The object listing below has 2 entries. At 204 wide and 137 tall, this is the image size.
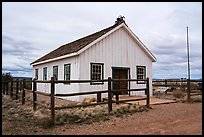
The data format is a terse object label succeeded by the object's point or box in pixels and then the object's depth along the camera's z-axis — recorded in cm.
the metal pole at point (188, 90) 1397
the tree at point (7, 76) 2651
